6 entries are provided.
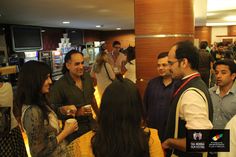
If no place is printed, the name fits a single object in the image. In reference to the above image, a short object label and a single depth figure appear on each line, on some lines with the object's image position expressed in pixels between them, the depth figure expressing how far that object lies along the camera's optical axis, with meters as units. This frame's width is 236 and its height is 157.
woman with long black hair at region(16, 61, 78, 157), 1.50
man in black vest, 1.44
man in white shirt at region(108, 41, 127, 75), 5.02
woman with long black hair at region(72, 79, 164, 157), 1.13
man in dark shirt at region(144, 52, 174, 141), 2.35
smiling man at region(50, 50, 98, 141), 2.09
